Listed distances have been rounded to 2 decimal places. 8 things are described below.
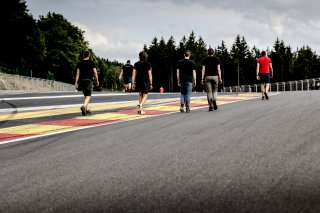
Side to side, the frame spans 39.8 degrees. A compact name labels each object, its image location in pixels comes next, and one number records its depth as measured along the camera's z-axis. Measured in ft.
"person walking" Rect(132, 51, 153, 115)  40.45
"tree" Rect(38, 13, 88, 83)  253.44
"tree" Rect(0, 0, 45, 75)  165.62
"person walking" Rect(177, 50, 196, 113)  42.16
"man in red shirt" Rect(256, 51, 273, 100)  55.11
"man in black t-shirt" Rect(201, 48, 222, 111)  43.29
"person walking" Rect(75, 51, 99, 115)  41.19
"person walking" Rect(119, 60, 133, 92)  76.13
